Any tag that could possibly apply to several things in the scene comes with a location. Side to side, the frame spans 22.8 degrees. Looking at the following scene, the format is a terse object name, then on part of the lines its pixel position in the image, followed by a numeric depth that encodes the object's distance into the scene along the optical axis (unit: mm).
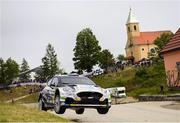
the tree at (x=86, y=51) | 83812
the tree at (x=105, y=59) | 86062
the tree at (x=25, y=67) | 128575
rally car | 15930
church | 126188
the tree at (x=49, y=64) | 91569
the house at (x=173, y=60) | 34688
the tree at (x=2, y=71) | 95394
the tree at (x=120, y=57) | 114212
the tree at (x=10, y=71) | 97188
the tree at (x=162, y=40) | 84375
